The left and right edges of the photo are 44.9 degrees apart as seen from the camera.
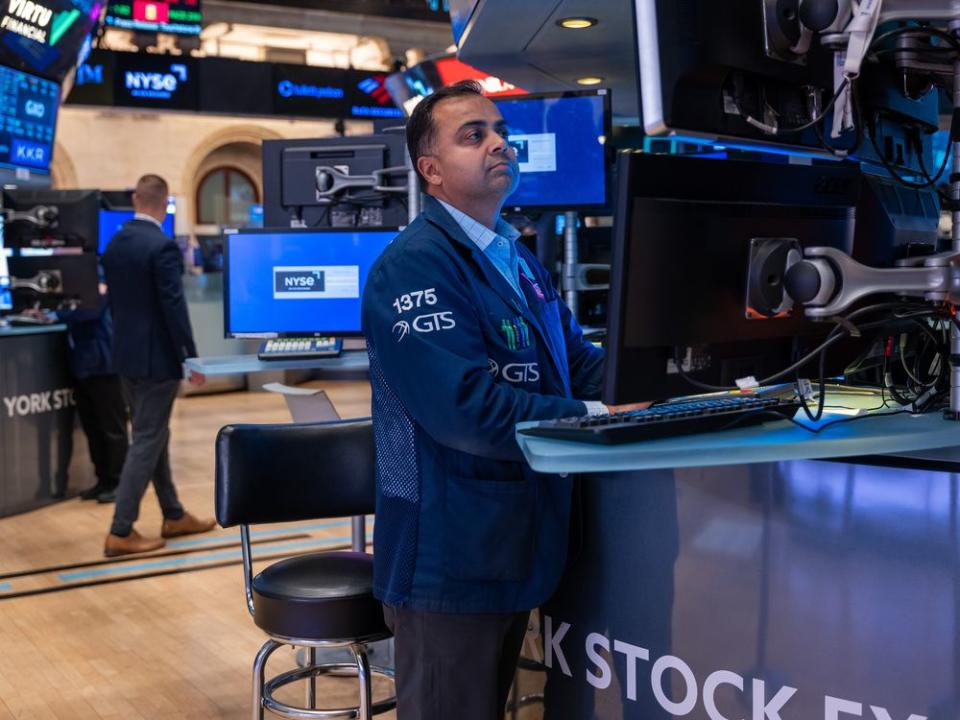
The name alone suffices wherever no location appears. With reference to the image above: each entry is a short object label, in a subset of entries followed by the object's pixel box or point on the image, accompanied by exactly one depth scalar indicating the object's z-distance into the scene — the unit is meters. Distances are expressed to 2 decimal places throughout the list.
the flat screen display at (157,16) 11.43
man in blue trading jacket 1.82
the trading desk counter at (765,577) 1.71
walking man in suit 4.98
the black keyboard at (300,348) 3.66
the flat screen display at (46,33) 6.24
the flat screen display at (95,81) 10.56
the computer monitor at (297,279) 3.83
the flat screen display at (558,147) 3.65
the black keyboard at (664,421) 1.57
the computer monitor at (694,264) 1.53
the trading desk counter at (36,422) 5.70
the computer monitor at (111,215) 7.94
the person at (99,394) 6.03
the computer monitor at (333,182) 4.11
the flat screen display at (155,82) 10.88
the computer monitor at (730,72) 1.47
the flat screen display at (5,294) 6.42
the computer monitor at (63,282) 6.29
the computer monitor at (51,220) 6.47
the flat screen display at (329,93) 12.08
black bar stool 2.34
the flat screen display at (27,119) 6.50
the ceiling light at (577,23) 3.47
